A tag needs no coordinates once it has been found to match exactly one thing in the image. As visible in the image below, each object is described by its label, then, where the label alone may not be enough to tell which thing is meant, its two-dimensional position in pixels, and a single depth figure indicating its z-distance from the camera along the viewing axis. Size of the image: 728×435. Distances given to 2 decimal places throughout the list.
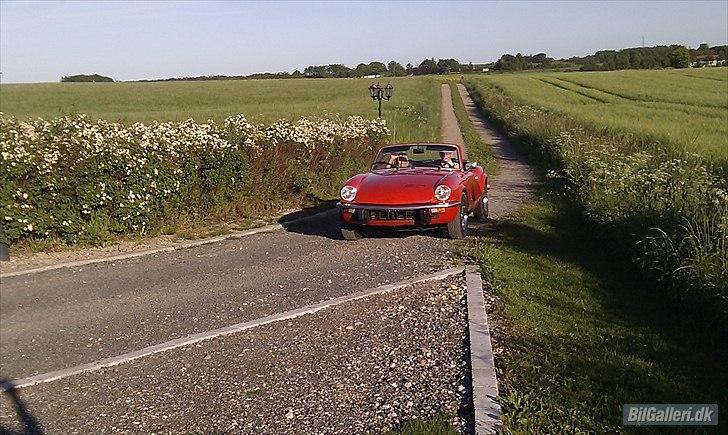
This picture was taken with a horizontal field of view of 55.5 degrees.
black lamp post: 19.16
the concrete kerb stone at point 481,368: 3.68
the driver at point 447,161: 9.55
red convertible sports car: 8.35
